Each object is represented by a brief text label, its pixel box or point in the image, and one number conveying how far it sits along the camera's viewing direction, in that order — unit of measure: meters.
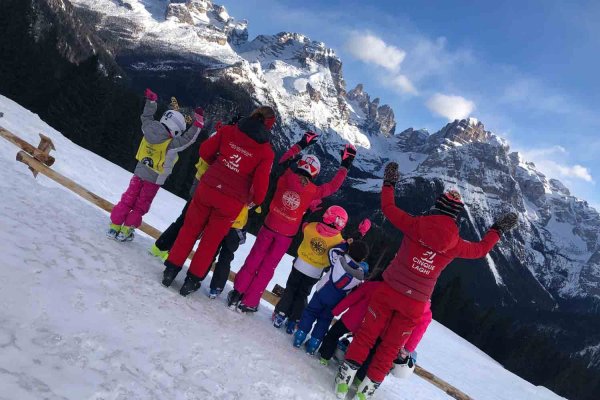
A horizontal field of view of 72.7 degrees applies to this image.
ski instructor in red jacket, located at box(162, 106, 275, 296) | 6.16
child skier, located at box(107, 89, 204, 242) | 7.25
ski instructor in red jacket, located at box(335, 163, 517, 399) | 5.67
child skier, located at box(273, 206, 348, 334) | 7.06
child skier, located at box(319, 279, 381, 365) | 6.49
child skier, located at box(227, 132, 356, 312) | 6.84
